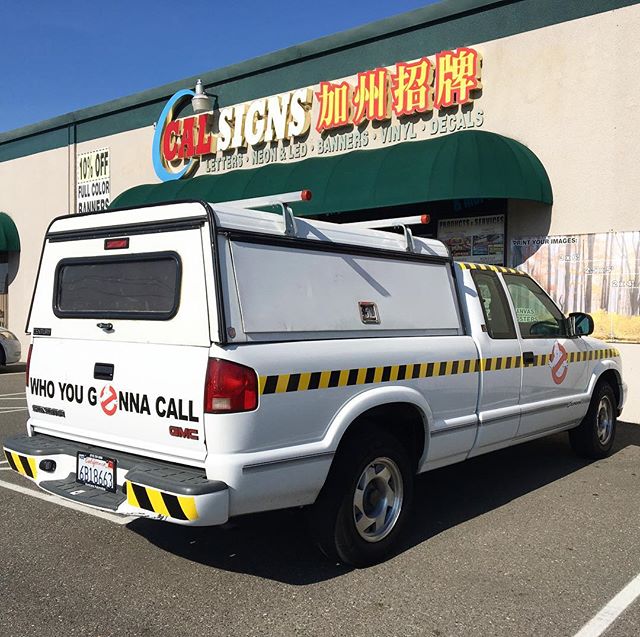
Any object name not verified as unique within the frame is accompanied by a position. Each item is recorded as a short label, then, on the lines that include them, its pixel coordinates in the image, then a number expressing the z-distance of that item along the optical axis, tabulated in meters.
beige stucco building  9.53
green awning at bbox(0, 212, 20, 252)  19.50
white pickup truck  3.60
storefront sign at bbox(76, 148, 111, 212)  17.55
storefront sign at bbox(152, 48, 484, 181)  10.97
